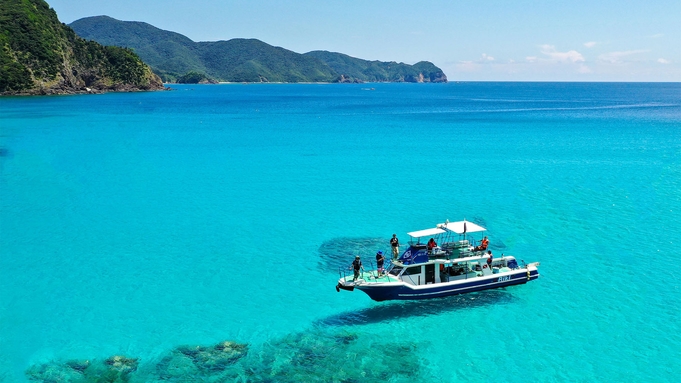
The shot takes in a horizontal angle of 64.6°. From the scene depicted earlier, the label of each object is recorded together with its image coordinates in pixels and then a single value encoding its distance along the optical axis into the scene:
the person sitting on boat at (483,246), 32.10
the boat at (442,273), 29.11
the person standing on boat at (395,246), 31.86
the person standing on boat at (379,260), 30.15
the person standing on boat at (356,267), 28.95
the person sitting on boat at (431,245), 30.80
